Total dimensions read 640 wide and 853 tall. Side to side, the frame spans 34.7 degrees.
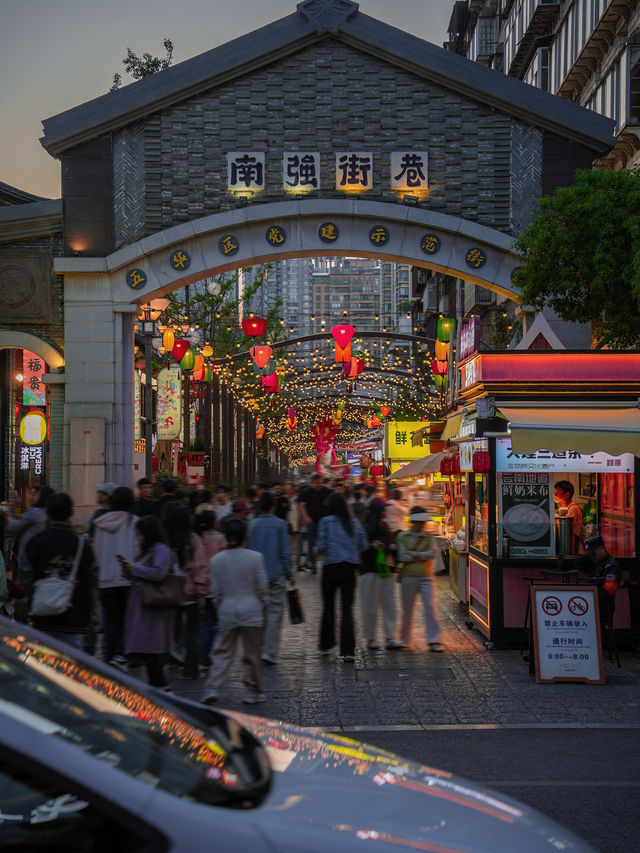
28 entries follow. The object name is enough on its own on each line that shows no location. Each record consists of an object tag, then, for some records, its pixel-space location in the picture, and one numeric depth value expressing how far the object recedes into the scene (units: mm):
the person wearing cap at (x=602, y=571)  10703
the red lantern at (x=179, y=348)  25469
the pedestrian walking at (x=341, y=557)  11047
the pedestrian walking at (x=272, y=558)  10578
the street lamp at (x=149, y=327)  22984
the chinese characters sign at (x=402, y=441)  34250
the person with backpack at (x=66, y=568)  8312
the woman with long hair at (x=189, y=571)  10102
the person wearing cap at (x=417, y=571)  11703
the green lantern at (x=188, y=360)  26297
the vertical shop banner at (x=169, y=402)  29828
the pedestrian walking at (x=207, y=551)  10008
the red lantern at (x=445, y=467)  18953
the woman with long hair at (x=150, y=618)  8664
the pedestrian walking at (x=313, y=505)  18547
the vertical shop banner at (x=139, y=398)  31359
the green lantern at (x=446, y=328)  28047
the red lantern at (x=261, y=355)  28908
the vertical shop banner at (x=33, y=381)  27703
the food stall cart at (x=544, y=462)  11508
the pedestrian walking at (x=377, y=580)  12164
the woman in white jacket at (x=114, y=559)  9656
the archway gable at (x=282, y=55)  22812
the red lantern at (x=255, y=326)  25422
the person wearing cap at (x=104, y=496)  10523
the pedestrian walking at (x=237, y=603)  8719
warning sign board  9836
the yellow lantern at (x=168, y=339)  25062
